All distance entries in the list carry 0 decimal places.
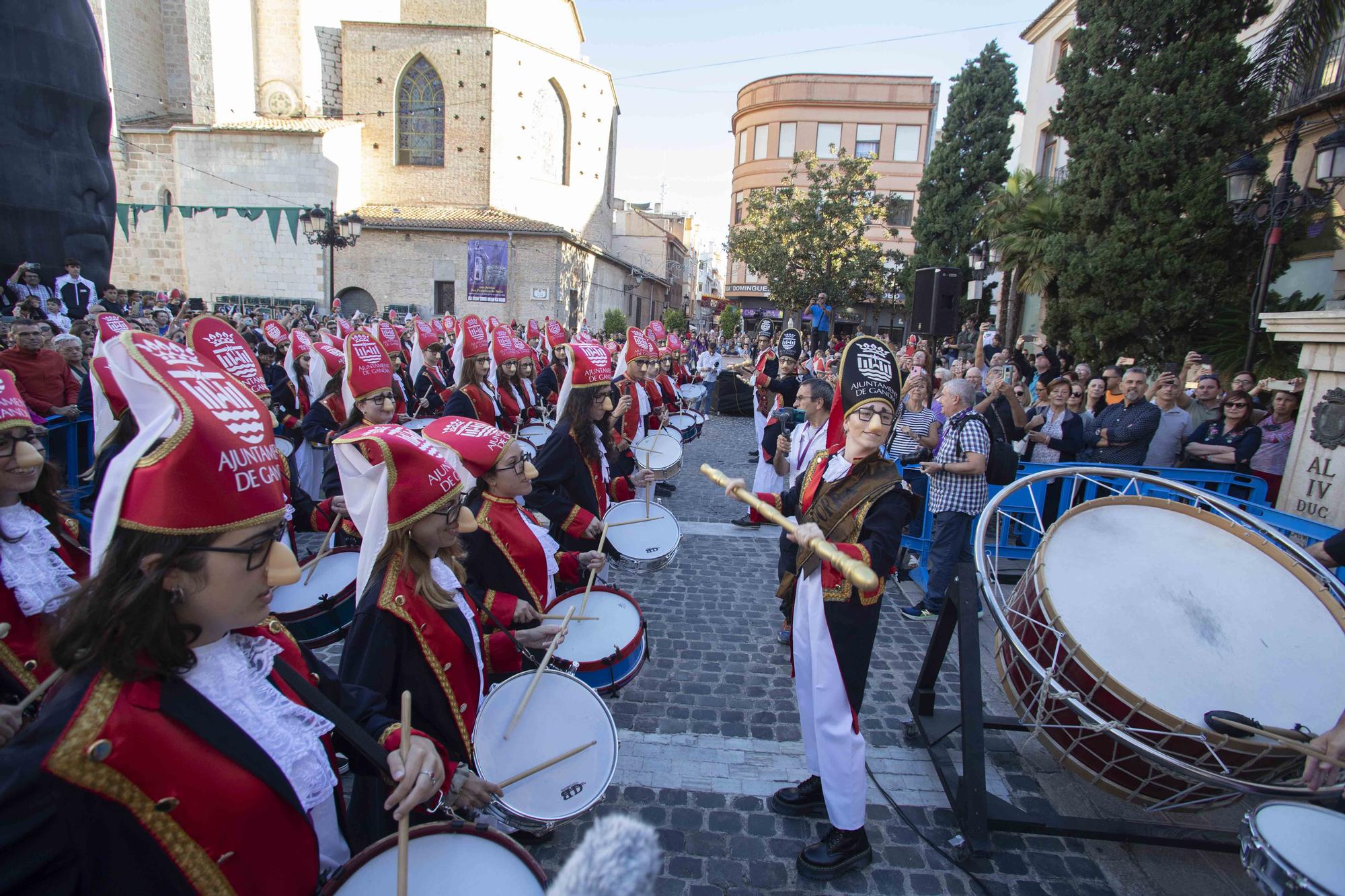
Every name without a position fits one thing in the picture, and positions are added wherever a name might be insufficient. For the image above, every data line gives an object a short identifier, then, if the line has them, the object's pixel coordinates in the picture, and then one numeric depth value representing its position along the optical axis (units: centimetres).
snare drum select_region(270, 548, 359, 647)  359
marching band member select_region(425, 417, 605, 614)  328
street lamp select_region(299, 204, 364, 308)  1694
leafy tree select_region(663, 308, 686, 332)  3809
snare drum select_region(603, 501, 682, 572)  473
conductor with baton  311
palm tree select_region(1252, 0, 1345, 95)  916
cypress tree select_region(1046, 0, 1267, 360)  1177
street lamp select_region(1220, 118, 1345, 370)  720
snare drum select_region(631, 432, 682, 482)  723
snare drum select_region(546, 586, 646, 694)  324
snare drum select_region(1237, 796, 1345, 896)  196
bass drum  265
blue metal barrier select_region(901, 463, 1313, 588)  650
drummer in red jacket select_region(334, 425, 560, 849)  227
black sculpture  1240
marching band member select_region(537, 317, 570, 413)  1074
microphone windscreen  101
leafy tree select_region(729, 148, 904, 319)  2416
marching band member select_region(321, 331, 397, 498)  548
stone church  2917
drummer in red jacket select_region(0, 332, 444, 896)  131
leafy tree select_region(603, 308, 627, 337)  3450
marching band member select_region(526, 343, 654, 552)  453
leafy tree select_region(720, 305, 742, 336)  4072
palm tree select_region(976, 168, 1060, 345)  1657
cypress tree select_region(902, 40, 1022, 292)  2498
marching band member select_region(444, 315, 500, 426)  709
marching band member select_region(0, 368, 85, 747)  254
